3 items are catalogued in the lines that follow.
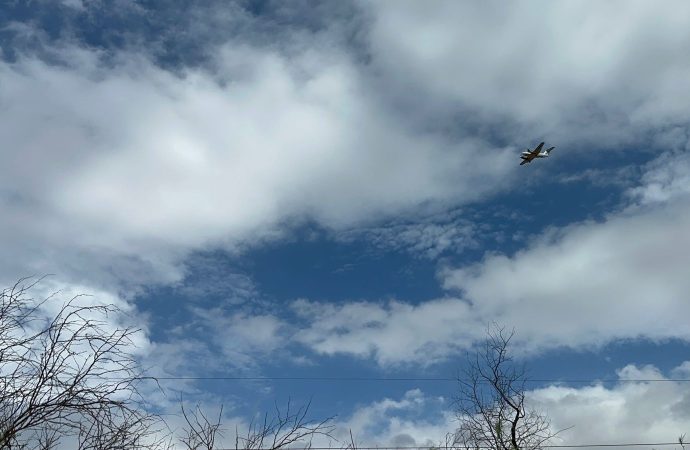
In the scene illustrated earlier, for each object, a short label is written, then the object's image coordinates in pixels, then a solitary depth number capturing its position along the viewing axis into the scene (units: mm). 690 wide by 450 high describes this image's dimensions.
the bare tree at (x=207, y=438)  11320
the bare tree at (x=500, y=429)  19594
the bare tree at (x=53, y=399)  7303
